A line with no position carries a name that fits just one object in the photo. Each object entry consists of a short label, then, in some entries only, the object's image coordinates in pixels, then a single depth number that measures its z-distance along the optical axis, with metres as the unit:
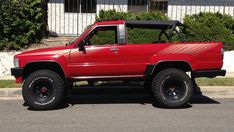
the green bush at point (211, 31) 12.04
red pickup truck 6.56
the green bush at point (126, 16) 12.10
